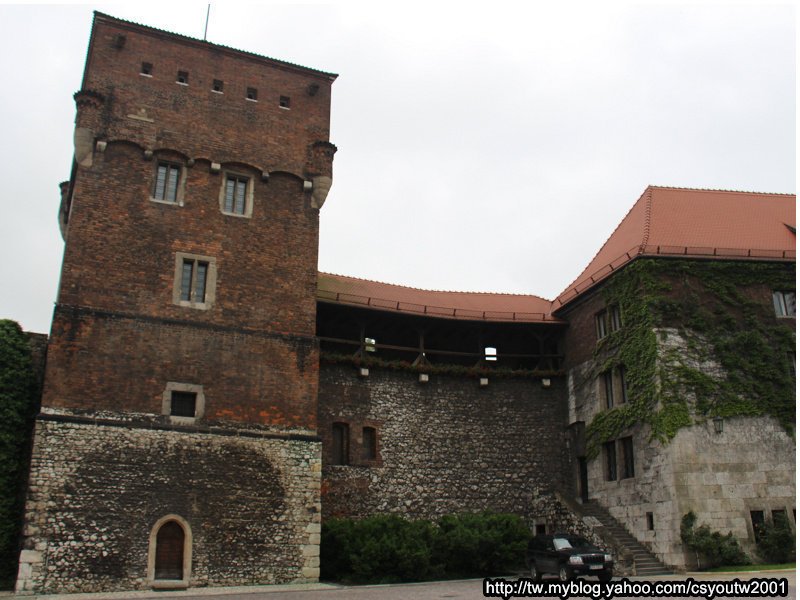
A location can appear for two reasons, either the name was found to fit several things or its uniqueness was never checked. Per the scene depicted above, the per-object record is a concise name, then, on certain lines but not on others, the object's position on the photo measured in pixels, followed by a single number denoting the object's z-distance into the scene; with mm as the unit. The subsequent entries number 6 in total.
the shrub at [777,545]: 20688
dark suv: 18203
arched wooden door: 18797
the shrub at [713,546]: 20328
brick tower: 18578
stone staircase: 20953
